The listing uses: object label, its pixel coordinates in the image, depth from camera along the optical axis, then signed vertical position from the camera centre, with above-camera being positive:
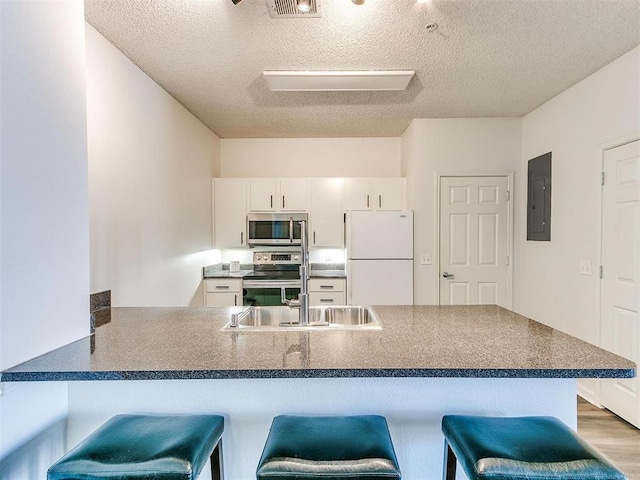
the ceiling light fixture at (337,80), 2.56 +1.19
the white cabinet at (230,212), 4.16 +0.28
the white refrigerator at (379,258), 3.56 -0.25
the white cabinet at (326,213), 4.11 +0.26
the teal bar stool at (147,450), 0.95 -0.65
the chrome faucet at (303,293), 1.69 -0.29
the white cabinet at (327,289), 3.89 -0.63
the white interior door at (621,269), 2.31 -0.25
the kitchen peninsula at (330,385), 1.17 -0.59
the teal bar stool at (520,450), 0.93 -0.64
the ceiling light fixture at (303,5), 1.76 +1.20
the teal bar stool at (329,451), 0.95 -0.65
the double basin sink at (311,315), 1.82 -0.45
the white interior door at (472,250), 3.68 -0.18
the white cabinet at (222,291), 3.86 -0.64
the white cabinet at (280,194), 4.12 +0.49
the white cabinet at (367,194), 4.09 +0.48
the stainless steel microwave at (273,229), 4.08 +0.07
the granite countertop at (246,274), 3.90 -0.47
